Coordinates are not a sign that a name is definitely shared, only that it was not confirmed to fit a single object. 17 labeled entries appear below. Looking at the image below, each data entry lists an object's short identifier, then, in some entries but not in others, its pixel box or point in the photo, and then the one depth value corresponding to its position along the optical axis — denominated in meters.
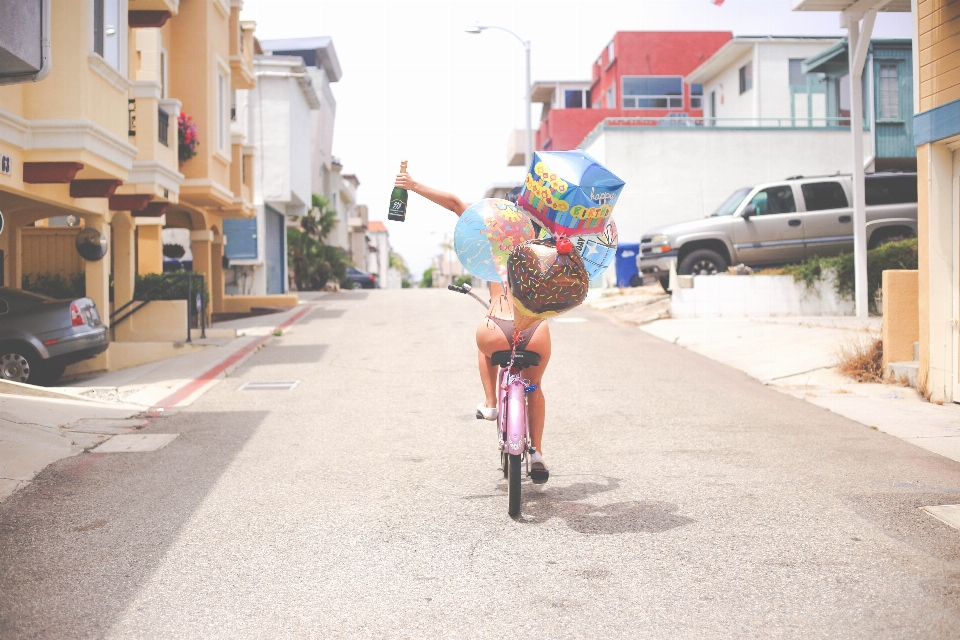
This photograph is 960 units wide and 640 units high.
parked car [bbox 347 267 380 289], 52.75
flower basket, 18.88
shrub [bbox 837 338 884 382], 11.80
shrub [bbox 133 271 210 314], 18.19
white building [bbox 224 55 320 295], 32.38
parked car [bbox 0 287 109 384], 12.66
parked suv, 19.44
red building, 46.00
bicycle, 5.61
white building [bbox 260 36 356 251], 48.31
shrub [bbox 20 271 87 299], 16.30
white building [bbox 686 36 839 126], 35.41
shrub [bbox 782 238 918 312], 16.88
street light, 29.70
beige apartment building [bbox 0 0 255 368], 11.89
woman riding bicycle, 6.06
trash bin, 27.70
